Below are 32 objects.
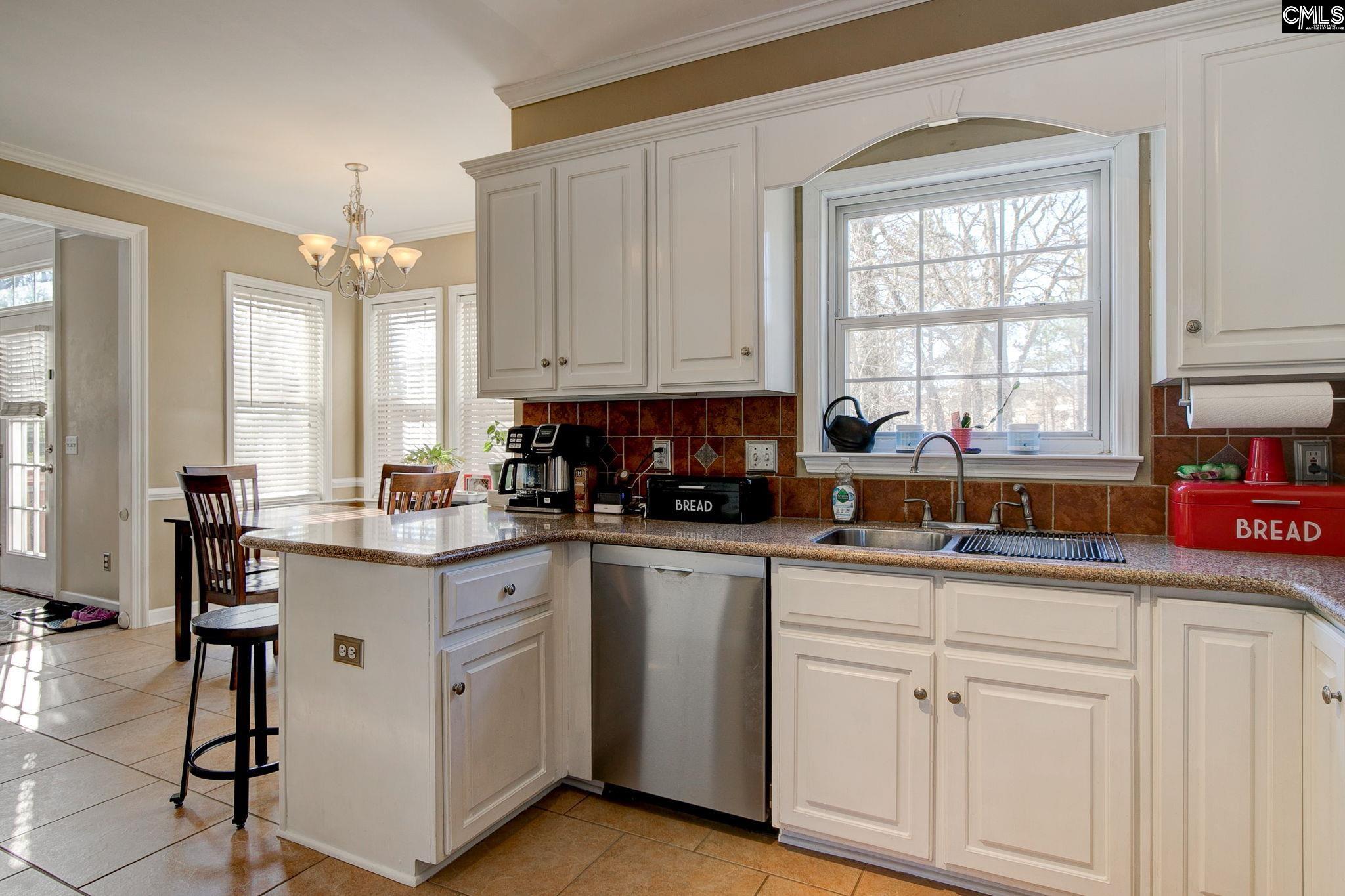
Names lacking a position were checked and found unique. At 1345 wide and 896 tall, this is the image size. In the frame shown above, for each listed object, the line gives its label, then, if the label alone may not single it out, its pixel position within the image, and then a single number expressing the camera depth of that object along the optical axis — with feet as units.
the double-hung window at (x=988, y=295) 7.82
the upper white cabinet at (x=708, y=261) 8.13
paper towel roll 6.18
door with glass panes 16.85
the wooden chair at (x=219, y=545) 10.84
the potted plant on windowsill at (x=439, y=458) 16.83
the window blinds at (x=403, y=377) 17.76
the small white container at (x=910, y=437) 8.64
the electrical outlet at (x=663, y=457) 9.73
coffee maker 9.35
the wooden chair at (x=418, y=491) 11.98
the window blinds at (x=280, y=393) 16.52
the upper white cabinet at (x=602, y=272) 8.78
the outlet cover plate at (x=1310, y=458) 6.70
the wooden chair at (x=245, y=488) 13.25
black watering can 8.65
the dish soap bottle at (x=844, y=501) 8.29
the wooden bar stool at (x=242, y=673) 7.16
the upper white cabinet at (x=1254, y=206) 5.98
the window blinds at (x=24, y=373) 16.89
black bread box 8.30
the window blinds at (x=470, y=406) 17.16
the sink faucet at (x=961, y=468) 7.77
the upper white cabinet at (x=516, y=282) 9.39
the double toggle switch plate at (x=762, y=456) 9.05
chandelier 12.57
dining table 12.07
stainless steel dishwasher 6.98
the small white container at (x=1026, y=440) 7.96
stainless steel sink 7.72
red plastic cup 6.57
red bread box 6.01
